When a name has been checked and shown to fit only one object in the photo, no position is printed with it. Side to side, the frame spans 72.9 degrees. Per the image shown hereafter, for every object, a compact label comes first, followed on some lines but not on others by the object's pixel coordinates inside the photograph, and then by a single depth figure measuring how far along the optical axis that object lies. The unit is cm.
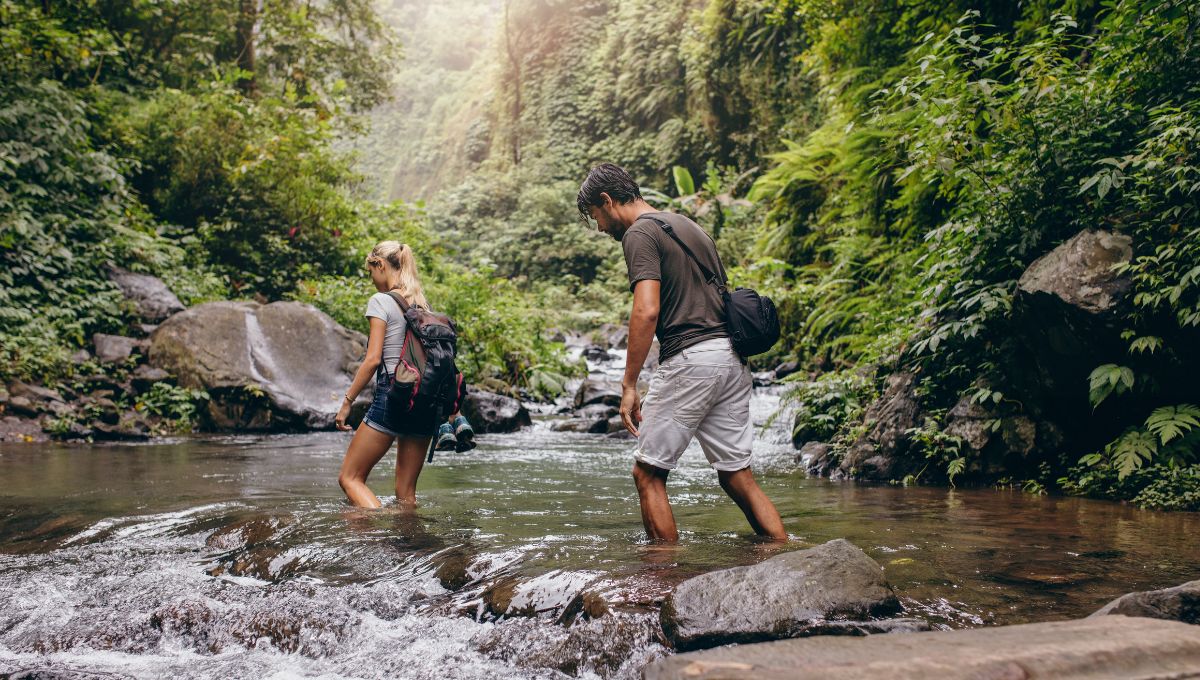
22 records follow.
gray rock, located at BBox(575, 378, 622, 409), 1414
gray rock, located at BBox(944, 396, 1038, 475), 662
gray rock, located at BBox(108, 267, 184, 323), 1345
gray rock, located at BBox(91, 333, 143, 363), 1195
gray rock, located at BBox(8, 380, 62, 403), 1070
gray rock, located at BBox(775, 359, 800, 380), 1495
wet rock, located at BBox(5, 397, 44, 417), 1045
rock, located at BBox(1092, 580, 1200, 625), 260
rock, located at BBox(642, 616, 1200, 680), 201
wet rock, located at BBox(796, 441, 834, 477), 809
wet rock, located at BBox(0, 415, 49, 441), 996
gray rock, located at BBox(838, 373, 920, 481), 741
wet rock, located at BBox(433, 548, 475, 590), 387
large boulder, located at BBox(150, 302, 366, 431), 1184
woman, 534
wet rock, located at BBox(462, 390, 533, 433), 1255
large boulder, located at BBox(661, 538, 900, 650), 296
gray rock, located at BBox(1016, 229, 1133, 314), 585
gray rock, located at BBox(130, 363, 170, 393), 1173
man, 399
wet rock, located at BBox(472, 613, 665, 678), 300
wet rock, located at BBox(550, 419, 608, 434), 1242
